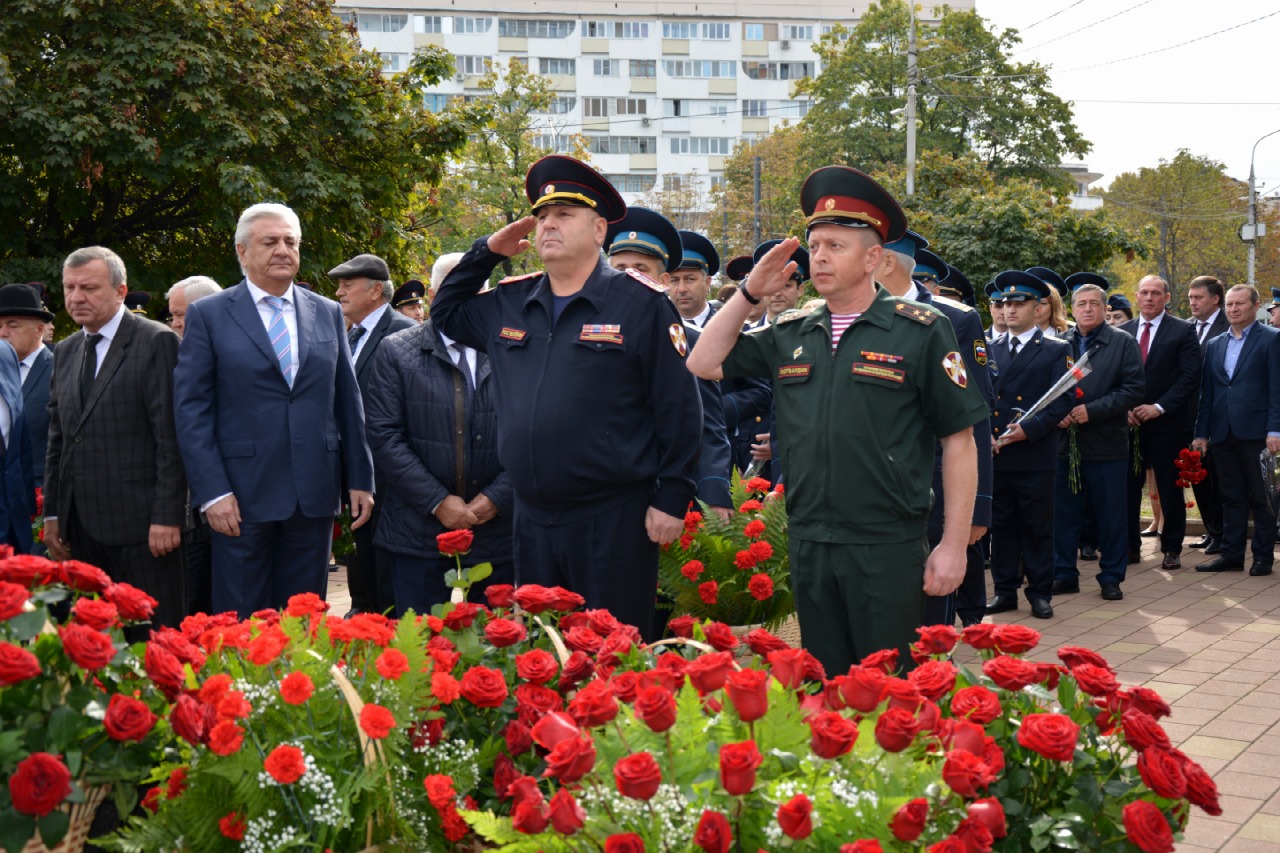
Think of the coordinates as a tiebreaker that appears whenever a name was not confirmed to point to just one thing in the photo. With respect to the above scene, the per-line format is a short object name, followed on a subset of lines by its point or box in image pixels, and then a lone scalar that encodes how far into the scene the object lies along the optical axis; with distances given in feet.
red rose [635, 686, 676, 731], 7.25
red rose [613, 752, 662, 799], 6.65
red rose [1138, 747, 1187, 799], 7.57
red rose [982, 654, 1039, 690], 8.66
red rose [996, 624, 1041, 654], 9.35
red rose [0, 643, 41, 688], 7.28
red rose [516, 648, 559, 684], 9.31
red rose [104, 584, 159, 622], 9.09
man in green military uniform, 12.80
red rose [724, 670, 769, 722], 7.41
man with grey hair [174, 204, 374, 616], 17.07
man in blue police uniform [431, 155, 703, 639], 14.47
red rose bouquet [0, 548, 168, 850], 7.18
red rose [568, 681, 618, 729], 7.50
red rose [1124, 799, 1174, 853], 7.29
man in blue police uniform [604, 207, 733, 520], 19.56
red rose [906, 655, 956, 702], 8.45
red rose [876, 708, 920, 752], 7.22
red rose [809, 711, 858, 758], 7.04
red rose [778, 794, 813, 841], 6.69
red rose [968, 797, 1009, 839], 7.18
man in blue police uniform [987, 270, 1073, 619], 28.37
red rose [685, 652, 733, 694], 7.85
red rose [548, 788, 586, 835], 6.91
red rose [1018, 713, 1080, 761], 7.73
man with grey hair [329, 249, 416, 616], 23.04
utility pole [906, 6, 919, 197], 100.53
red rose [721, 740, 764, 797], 6.79
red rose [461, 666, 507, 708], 8.91
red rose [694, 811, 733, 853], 6.69
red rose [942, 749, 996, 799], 7.11
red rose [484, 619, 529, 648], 9.95
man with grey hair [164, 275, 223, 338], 22.98
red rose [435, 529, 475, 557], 12.66
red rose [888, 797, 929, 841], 6.81
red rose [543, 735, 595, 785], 6.86
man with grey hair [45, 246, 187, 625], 18.04
